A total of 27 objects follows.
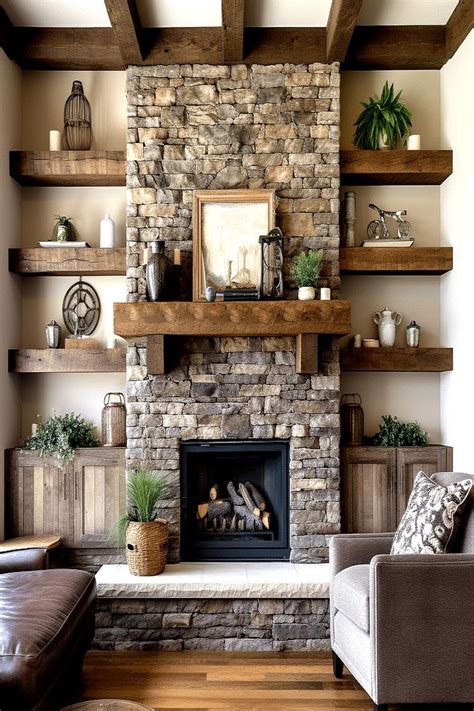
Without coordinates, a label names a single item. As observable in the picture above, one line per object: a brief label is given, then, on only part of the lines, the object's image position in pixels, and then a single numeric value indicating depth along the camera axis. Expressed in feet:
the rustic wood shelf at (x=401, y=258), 14.73
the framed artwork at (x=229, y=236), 14.20
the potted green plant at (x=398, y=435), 14.66
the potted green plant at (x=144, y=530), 12.94
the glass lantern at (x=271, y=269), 13.91
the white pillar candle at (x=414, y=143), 14.88
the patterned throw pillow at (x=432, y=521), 9.87
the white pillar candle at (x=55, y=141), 14.89
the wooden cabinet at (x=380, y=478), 14.44
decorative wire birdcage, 14.97
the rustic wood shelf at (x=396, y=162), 14.69
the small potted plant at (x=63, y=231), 14.97
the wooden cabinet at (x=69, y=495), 14.30
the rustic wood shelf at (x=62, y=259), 14.84
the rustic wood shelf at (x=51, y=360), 14.84
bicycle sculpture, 15.01
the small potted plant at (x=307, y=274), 13.67
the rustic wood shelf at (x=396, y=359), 14.79
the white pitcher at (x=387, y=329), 15.07
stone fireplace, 14.19
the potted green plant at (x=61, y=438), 14.24
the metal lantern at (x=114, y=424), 14.78
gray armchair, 9.05
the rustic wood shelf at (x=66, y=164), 14.70
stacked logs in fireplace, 14.57
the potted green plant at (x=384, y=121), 14.69
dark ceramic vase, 13.75
